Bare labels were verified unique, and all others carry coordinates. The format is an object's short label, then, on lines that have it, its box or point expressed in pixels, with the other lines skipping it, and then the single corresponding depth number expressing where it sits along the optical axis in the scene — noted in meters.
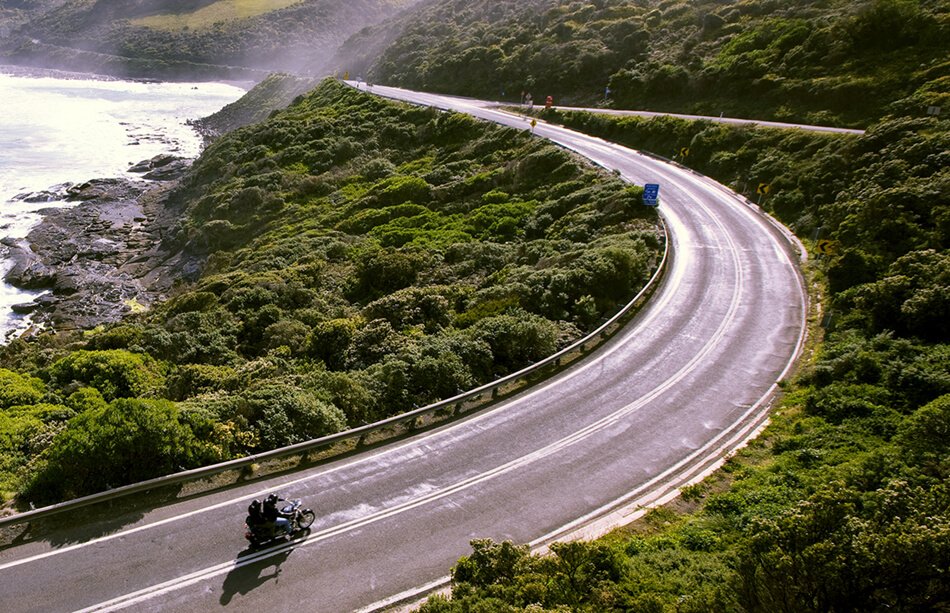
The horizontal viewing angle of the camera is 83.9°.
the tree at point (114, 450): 11.73
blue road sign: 32.00
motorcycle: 11.02
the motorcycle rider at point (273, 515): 10.99
